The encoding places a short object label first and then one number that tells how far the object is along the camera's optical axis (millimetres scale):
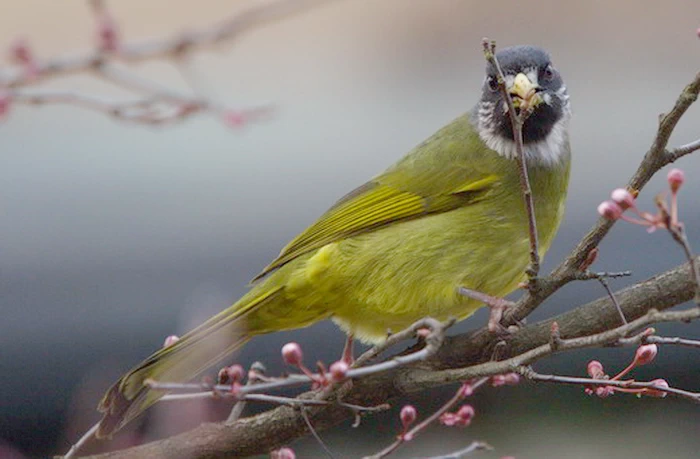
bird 8250
